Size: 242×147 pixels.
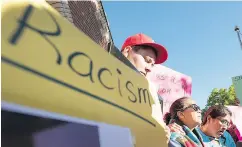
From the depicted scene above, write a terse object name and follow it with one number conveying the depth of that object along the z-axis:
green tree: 27.74
